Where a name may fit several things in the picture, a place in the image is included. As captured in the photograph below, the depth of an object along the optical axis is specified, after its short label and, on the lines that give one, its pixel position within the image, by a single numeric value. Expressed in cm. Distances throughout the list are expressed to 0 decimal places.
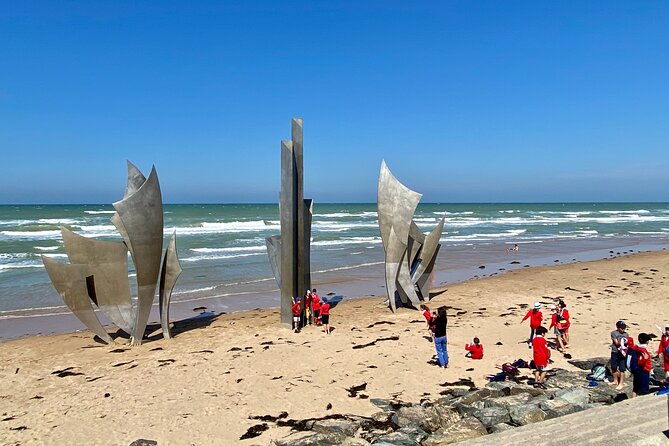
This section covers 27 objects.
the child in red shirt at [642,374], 685
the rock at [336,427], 651
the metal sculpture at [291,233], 1206
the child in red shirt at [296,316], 1192
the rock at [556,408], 614
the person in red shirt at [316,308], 1242
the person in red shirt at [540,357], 821
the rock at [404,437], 588
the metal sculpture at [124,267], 1081
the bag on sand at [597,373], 795
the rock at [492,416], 623
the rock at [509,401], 670
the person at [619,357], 741
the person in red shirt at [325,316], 1181
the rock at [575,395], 651
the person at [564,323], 1012
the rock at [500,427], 598
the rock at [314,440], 605
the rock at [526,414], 611
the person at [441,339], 909
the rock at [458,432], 588
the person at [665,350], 723
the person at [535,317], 1000
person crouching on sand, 954
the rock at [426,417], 646
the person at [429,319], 963
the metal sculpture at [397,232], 1343
